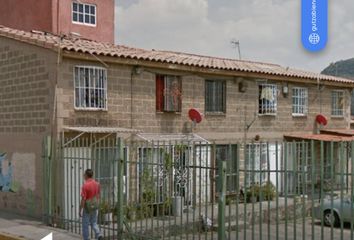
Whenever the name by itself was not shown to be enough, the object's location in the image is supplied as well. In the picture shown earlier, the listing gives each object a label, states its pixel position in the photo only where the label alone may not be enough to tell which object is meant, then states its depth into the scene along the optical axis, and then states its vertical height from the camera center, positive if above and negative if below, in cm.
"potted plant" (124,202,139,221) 941 -173
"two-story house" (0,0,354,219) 1248 +64
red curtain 1499 +90
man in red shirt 960 -160
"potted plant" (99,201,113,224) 1008 -188
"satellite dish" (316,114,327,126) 2049 +13
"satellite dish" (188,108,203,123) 1553 +21
